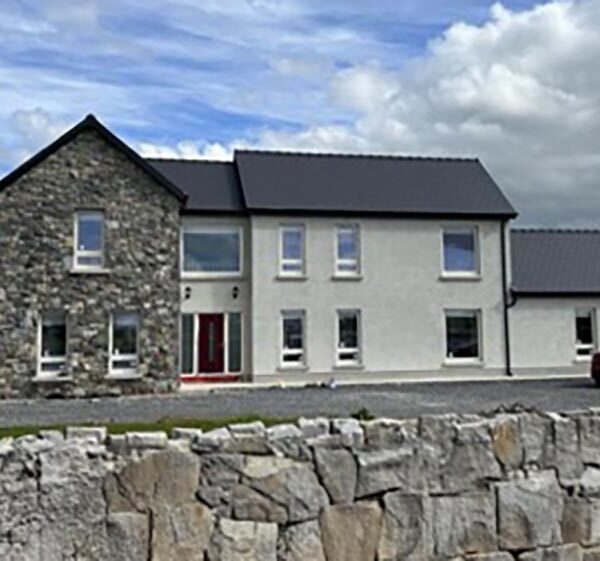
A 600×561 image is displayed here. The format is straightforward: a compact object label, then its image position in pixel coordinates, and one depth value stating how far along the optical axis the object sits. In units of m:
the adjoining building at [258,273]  23.38
